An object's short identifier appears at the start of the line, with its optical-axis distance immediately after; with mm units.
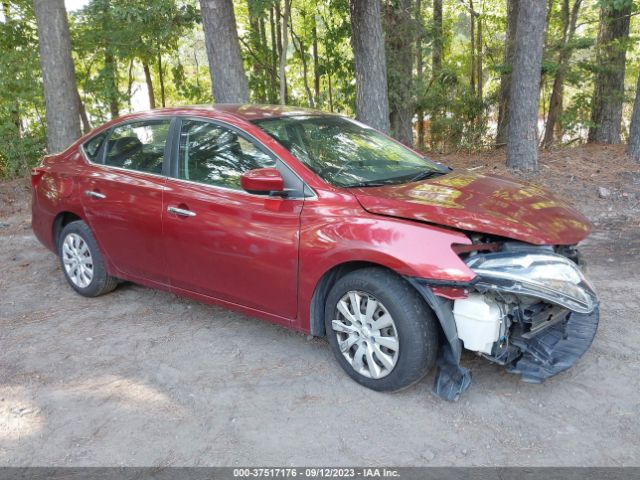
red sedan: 3189
